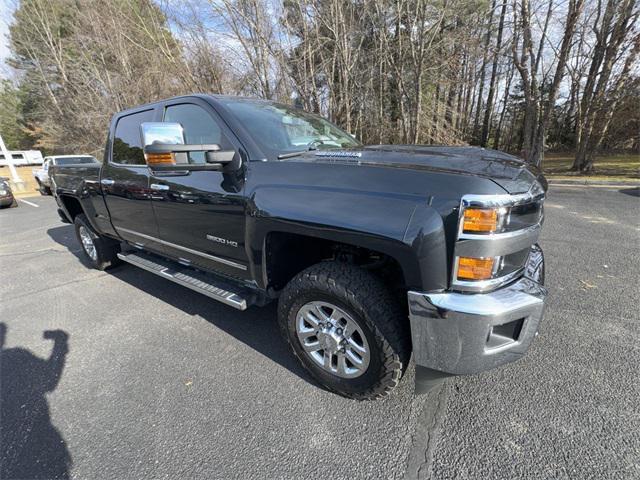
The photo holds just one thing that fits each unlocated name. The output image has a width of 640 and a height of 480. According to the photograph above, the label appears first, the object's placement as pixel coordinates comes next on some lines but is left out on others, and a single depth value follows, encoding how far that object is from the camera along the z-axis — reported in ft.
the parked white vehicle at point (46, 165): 42.57
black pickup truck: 5.14
